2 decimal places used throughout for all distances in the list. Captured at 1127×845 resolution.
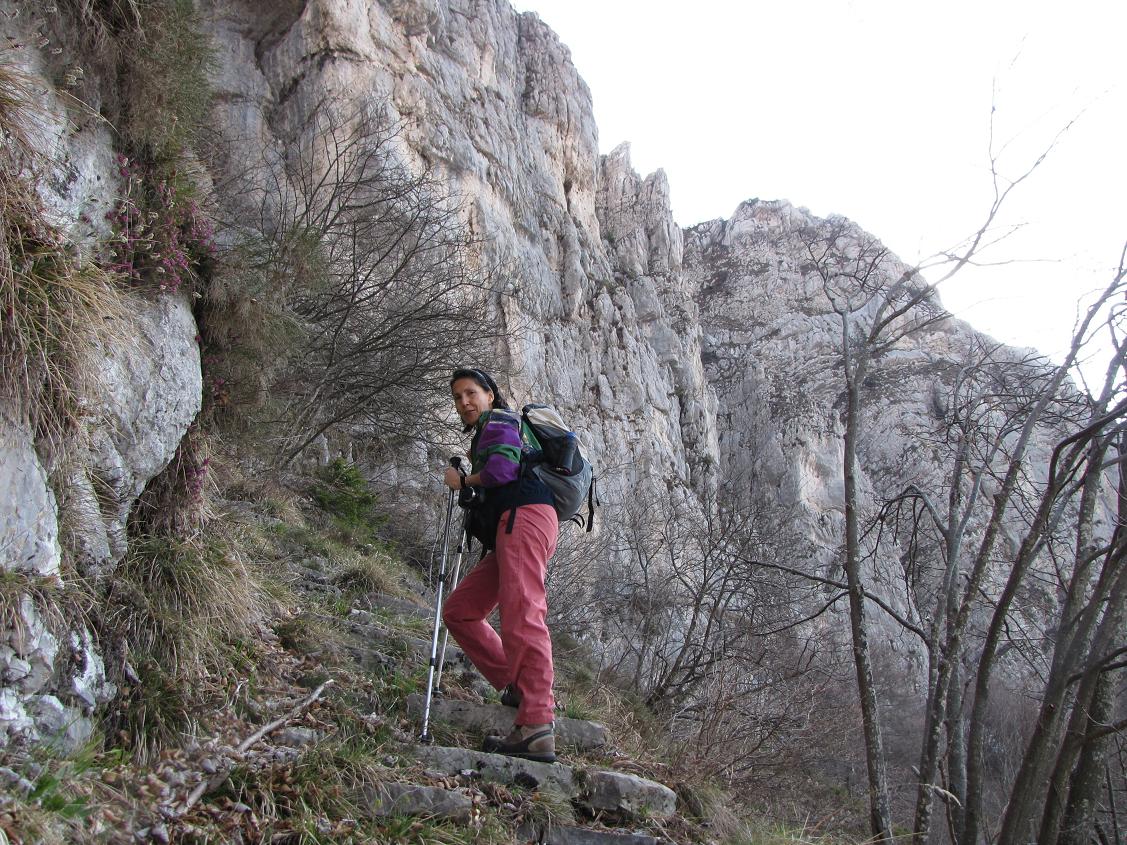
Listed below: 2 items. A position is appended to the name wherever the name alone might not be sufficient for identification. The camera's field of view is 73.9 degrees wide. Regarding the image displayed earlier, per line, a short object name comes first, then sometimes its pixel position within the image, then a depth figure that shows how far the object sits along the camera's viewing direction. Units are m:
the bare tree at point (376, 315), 7.96
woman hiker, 3.56
